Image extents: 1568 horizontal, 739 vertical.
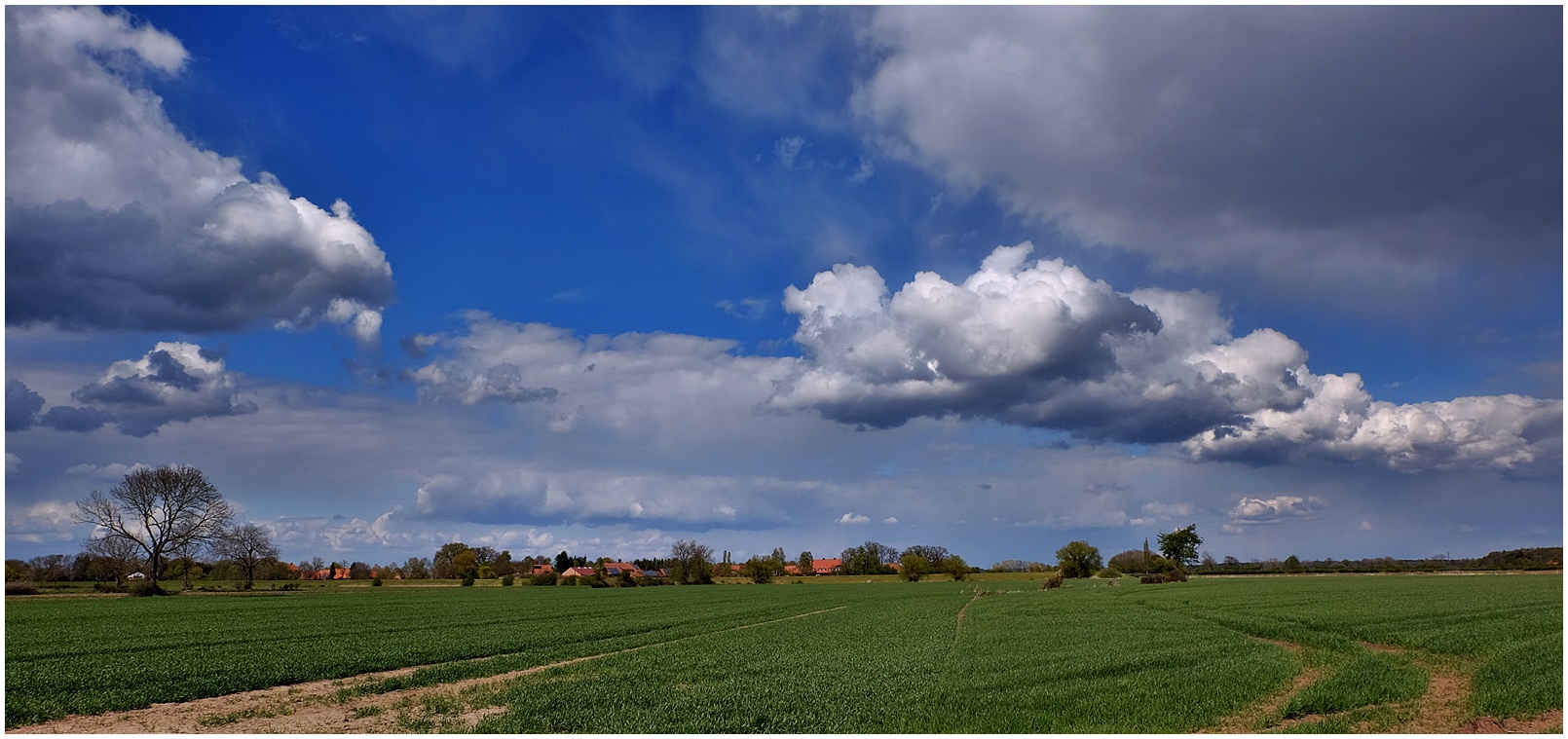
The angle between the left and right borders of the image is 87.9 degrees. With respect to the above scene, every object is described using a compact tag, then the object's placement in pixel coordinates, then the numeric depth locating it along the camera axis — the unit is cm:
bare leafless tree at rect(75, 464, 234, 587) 9206
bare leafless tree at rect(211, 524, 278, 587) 10919
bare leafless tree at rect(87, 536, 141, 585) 9106
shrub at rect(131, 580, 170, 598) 8348
